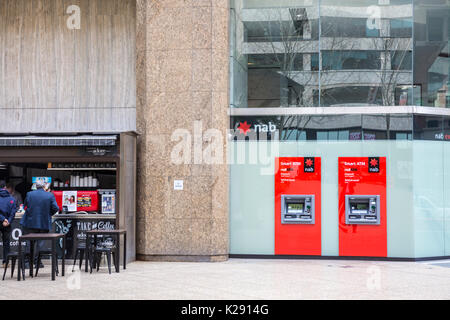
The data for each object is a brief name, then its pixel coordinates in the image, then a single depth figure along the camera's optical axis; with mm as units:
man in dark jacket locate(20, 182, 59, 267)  10797
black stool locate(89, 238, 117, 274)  10695
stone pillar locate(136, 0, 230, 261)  12188
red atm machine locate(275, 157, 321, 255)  12539
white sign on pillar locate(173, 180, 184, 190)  12219
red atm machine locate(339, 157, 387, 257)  12391
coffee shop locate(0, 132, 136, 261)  11570
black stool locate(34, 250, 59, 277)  10452
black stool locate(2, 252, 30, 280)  10047
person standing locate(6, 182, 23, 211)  12565
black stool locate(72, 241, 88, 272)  10934
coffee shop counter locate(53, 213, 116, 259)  11766
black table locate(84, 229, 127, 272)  10570
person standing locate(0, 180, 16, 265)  10820
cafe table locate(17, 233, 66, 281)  9789
